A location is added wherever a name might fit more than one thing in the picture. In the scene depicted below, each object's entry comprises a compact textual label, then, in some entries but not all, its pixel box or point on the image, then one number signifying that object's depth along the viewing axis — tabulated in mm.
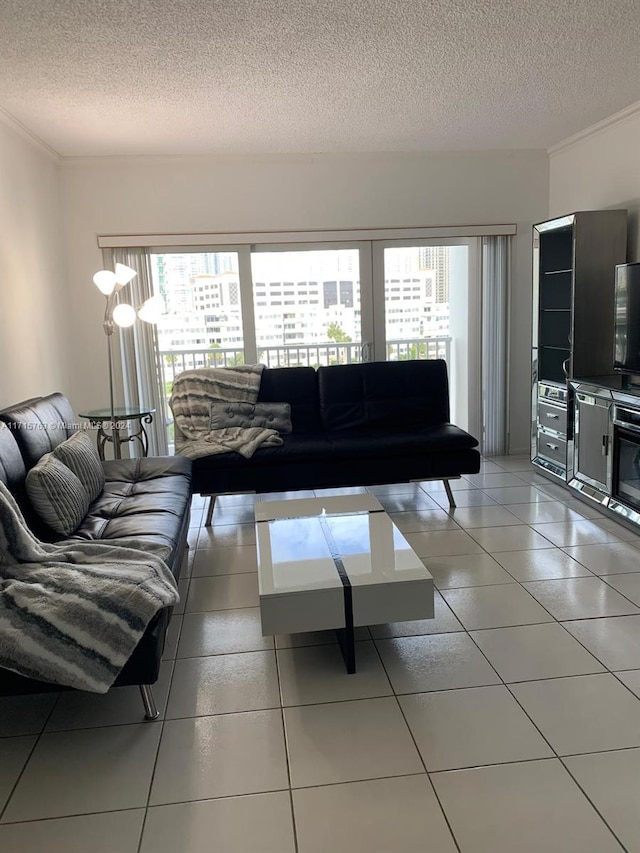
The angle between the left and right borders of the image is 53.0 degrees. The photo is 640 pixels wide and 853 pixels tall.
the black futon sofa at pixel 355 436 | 3855
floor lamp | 3988
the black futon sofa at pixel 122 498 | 1936
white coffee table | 2176
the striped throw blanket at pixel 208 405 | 3959
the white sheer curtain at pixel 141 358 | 4867
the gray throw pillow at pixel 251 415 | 4207
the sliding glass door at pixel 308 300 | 4992
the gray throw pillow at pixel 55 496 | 2602
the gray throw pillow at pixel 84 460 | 2951
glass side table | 4176
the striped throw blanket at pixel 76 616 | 1837
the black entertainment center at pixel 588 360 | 3658
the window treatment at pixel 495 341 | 5148
